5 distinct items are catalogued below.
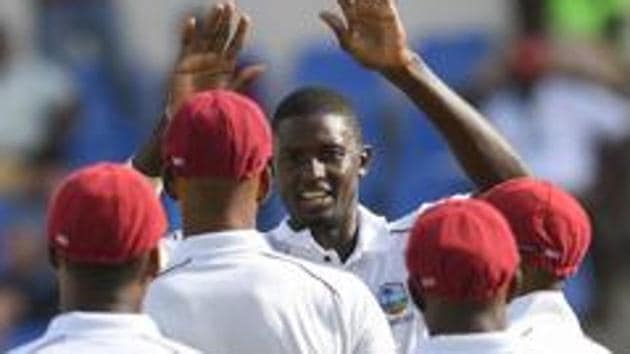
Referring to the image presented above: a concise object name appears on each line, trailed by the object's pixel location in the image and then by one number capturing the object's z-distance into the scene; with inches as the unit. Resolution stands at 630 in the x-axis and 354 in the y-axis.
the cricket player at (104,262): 420.8
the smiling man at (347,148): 521.3
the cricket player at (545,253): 458.6
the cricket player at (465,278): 423.5
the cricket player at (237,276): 466.9
